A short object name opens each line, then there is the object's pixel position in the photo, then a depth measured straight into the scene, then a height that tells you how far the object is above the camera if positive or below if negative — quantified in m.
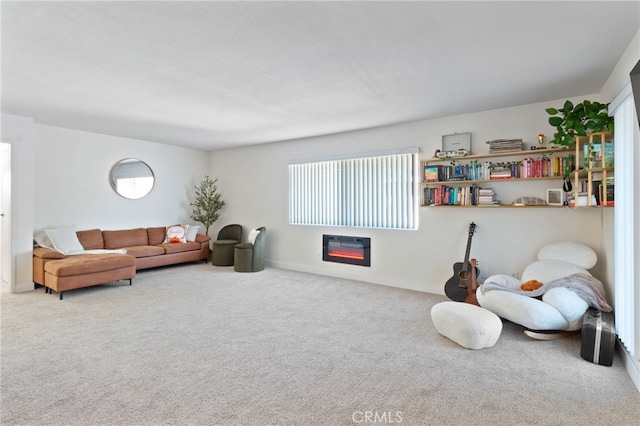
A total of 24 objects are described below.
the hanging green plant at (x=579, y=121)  3.15 +0.93
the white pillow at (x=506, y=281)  3.71 -0.75
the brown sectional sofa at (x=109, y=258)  4.54 -0.70
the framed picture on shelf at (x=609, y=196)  3.02 +0.17
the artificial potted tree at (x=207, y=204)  7.68 +0.24
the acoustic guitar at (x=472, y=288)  4.10 -0.92
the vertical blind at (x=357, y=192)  5.15 +0.39
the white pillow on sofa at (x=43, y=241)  5.20 -0.42
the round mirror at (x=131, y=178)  6.41 +0.73
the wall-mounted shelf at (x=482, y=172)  3.97 +0.56
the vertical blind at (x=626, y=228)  2.42 -0.10
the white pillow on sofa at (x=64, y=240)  5.13 -0.41
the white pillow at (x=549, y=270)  3.49 -0.60
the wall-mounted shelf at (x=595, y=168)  3.08 +0.45
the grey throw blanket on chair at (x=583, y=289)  3.09 -0.72
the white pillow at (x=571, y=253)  3.58 -0.43
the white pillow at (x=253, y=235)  6.55 -0.42
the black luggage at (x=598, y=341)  2.65 -1.02
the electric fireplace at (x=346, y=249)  5.62 -0.62
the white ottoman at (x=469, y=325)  2.90 -0.99
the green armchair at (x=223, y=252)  6.82 -0.78
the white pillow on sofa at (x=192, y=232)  7.07 -0.38
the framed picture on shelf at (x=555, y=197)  3.95 +0.22
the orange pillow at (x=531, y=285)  3.52 -0.75
